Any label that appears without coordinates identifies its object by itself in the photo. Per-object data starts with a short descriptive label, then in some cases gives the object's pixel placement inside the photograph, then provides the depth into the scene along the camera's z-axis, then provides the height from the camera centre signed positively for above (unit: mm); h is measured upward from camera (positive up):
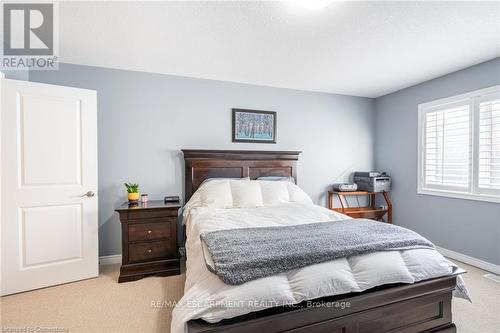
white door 2229 -225
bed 1182 -785
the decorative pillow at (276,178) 3467 -214
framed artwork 3482 +557
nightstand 2506 -842
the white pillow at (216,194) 2717 -366
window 2721 +230
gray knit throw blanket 1287 -515
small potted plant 2775 -352
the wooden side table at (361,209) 3734 -744
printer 3795 -288
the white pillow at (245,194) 2803 -368
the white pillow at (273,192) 2944 -363
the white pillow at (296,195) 3064 -408
